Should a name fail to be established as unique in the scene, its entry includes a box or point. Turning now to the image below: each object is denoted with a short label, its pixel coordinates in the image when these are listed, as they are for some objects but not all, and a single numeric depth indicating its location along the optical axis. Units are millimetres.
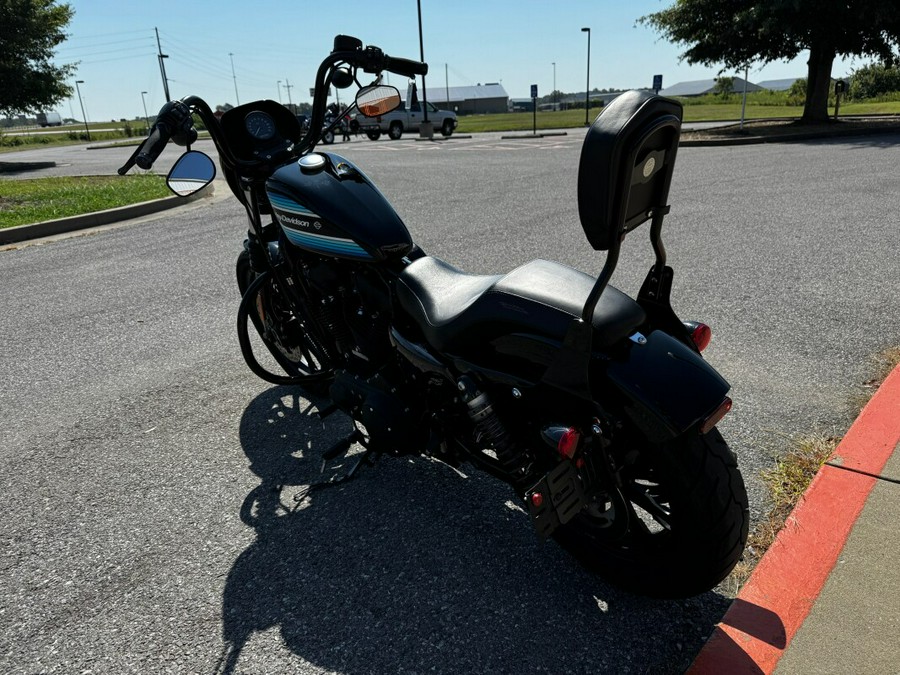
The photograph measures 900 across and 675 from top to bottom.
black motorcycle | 1792
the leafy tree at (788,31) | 18578
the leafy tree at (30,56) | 21969
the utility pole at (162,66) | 57281
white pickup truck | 29797
